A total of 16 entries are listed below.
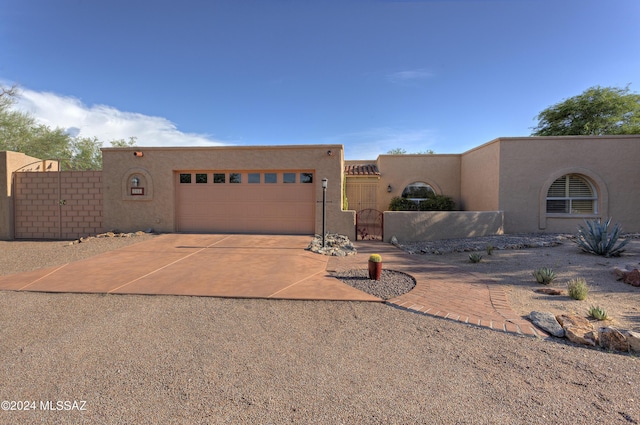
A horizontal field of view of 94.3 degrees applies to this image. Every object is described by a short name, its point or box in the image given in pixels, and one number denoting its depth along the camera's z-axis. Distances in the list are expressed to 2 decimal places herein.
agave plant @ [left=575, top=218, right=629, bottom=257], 7.52
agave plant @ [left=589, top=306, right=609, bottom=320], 4.05
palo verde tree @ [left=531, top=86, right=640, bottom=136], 20.88
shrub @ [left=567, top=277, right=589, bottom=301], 4.83
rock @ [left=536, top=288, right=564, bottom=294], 5.13
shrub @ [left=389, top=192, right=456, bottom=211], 15.57
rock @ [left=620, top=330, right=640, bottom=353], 3.29
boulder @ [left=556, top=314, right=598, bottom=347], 3.46
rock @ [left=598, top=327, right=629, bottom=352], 3.30
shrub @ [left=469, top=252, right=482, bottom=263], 7.60
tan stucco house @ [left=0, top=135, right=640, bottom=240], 11.97
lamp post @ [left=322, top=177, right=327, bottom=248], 9.28
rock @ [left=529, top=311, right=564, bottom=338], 3.67
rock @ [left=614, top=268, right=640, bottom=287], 5.47
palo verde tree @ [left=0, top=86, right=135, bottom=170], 20.28
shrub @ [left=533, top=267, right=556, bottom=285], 5.70
